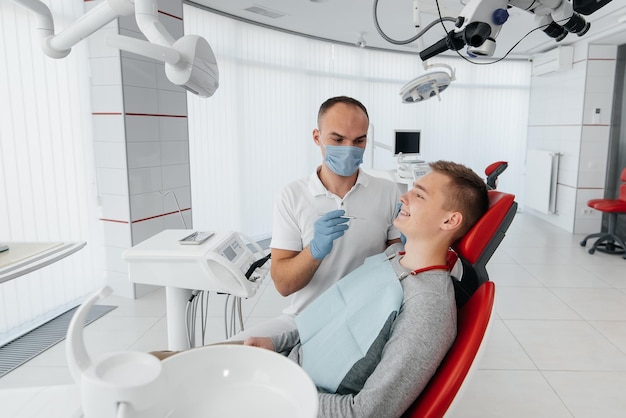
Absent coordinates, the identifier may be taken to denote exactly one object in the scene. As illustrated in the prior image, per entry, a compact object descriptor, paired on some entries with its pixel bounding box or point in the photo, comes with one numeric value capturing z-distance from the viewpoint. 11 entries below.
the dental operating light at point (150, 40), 1.16
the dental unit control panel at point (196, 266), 1.49
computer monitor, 4.80
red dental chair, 0.99
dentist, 1.53
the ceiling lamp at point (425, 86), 3.77
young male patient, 1.01
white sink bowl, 0.54
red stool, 4.18
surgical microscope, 1.56
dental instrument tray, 1.58
